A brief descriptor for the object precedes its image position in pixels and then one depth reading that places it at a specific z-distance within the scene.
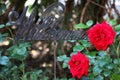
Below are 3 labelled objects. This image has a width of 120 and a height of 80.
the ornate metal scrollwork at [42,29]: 1.67
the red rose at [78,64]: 1.46
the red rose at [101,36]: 1.46
